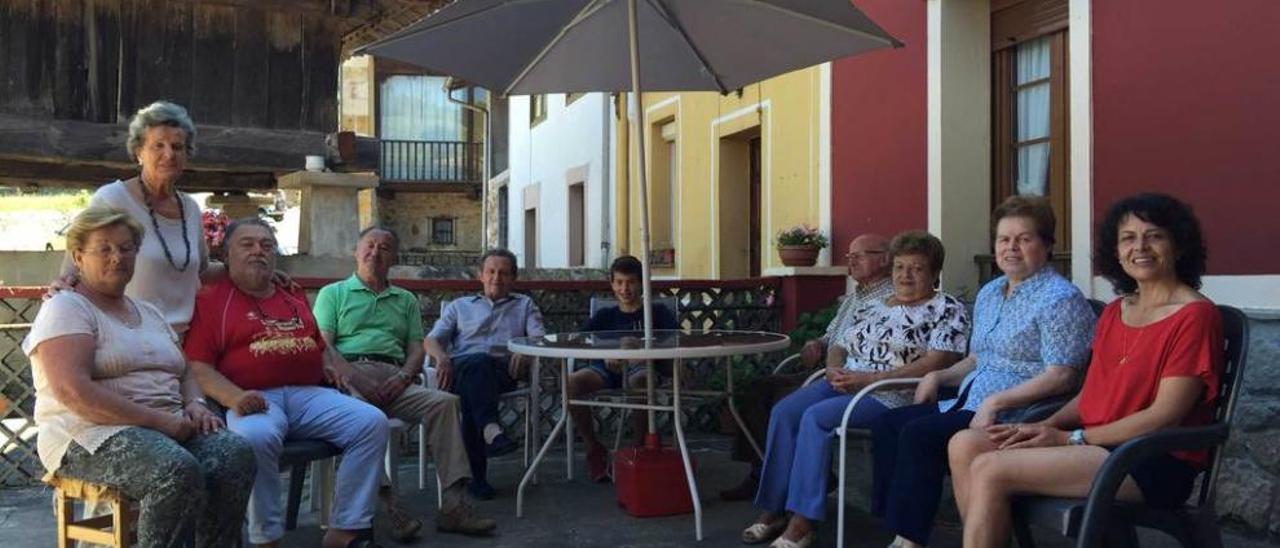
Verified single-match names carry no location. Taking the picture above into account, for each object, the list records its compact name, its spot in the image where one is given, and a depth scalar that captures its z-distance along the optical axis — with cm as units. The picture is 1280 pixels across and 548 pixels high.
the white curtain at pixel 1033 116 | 588
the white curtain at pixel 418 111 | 2588
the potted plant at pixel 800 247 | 715
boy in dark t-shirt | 508
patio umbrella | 450
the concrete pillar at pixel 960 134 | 618
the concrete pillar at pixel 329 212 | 919
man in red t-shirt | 355
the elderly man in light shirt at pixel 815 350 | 433
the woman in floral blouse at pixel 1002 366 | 315
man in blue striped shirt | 467
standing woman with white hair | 342
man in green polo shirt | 416
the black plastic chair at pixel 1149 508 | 252
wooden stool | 290
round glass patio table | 394
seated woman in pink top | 283
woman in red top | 263
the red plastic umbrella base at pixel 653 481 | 436
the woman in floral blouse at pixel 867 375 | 370
